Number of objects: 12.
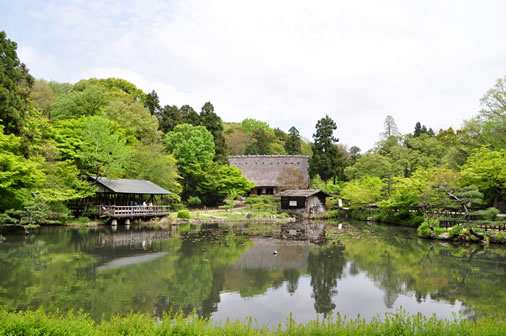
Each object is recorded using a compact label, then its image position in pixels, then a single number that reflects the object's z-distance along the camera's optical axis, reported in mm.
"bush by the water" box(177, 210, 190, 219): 27500
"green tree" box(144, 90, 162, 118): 45312
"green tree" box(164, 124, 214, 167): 37500
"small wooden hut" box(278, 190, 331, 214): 35500
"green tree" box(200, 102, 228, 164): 42688
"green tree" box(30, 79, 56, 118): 34969
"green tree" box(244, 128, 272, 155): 53819
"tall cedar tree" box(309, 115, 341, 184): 43062
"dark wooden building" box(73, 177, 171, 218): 23938
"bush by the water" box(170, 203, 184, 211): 33625
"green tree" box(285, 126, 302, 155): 54219
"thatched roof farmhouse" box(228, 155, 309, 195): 45125
